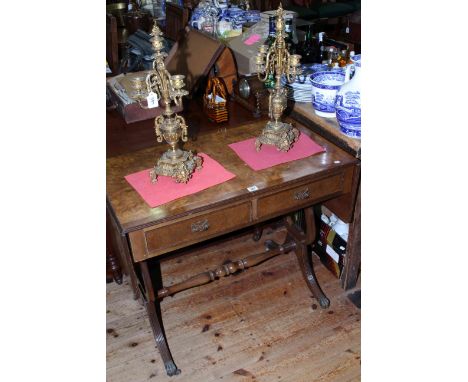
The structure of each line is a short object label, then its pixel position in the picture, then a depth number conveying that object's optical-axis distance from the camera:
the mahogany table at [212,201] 1.36
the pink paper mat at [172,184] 1.41
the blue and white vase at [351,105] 1.58
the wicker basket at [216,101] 1.87
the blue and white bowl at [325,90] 1.74
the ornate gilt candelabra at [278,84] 1.51
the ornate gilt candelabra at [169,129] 1.34
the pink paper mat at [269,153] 1.58
